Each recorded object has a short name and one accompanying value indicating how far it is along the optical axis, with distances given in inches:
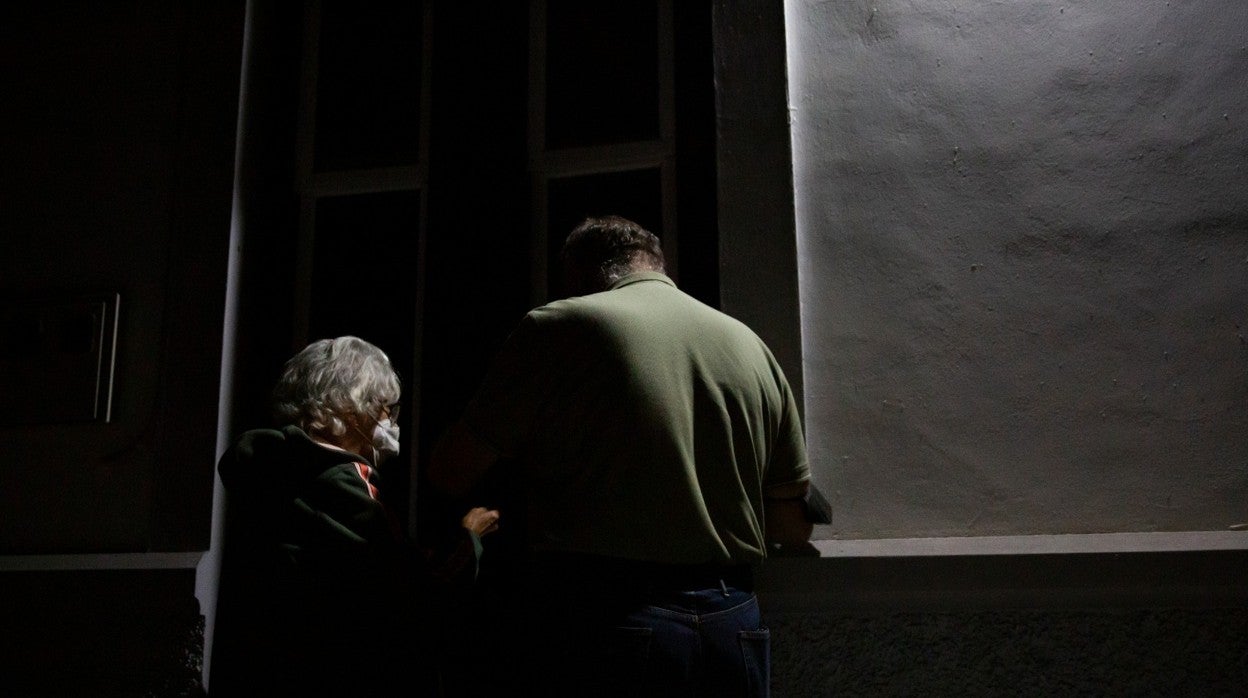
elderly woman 92.5
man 78.4
